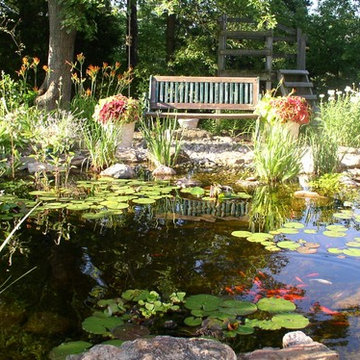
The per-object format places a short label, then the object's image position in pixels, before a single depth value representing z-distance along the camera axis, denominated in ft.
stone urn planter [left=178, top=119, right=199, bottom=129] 31.73
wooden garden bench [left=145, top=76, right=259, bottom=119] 28.12
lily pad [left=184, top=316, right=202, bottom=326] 7.89
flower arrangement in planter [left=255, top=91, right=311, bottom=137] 22.34
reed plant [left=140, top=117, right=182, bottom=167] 20.76
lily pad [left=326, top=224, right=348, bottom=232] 12.98
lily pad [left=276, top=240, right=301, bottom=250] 11.52
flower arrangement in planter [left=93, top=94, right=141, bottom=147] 22.38
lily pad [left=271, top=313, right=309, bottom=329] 7.80
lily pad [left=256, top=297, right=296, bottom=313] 8.35
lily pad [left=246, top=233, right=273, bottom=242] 11.96
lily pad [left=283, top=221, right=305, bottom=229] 13.10
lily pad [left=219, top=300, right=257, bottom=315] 8.26
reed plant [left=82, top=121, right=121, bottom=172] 20.42
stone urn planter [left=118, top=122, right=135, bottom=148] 23.71
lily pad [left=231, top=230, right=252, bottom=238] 12.24
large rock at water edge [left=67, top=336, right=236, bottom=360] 5.42
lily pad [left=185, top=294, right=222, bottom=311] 8.39
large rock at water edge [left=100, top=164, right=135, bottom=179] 19.07
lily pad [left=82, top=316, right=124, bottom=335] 7.59
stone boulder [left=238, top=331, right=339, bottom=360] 6.24
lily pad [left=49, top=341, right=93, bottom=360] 6.84
